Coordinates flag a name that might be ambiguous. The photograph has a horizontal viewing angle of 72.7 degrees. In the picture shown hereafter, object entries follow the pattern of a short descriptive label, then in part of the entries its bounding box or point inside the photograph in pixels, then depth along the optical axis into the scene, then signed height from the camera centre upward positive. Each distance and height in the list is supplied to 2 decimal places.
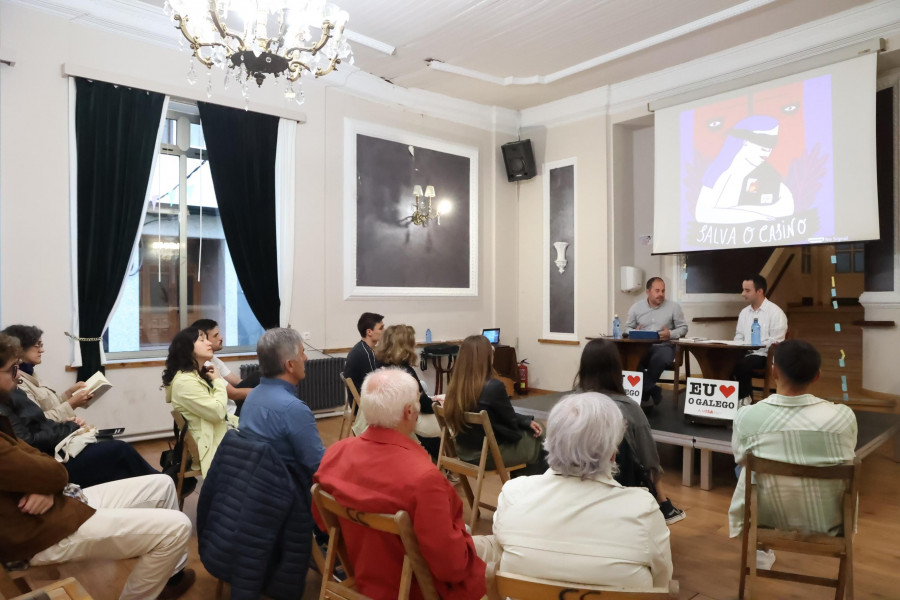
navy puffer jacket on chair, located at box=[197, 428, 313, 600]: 2.16 -0.81
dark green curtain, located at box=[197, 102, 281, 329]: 5.79 +1.04
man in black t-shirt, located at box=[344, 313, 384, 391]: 4.15 -0.43
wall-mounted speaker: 7.98 +1.83
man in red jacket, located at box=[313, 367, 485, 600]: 1.67 -0.55
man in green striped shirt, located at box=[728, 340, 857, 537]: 2.42 -0.58
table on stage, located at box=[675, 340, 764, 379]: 5.08 -0.49
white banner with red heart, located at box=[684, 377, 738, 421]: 4.18 -0.70
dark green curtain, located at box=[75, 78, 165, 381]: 5.03 +0.96
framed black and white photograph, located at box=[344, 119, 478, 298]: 6.77 +1.00
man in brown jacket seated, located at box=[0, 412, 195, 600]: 1.91 -0.79
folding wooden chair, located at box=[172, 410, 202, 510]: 3.19 -0.80
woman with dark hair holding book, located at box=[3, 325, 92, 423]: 3.41 -0.50
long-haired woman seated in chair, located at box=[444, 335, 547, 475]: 3.27 -0.57
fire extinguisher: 8.02 -1.01
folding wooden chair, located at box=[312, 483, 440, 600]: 1.62 -0.71
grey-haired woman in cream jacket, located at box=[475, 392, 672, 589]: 1.52 -0.57
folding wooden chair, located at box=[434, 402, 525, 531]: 3.13 -0.90
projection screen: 5.49 +1.33
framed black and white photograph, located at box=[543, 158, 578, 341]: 7.75 +0.61
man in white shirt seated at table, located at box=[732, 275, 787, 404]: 5.59 -0.26
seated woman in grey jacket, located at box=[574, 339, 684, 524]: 2.76 -0.43
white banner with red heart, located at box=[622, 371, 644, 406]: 4.32 -0.61
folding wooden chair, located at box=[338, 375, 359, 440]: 4.03 -0.80
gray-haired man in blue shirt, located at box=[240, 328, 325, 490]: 2.36 -0.48
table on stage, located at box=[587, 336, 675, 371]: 5.51 -0.47
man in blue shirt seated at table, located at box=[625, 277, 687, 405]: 5.82 -0.24
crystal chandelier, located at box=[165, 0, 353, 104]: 3.61 +1.62
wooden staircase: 7.33 -0.57
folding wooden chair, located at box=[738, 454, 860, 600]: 2.26 -0.94
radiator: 6.22 -0.89
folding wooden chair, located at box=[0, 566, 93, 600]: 1.62 -0.81
